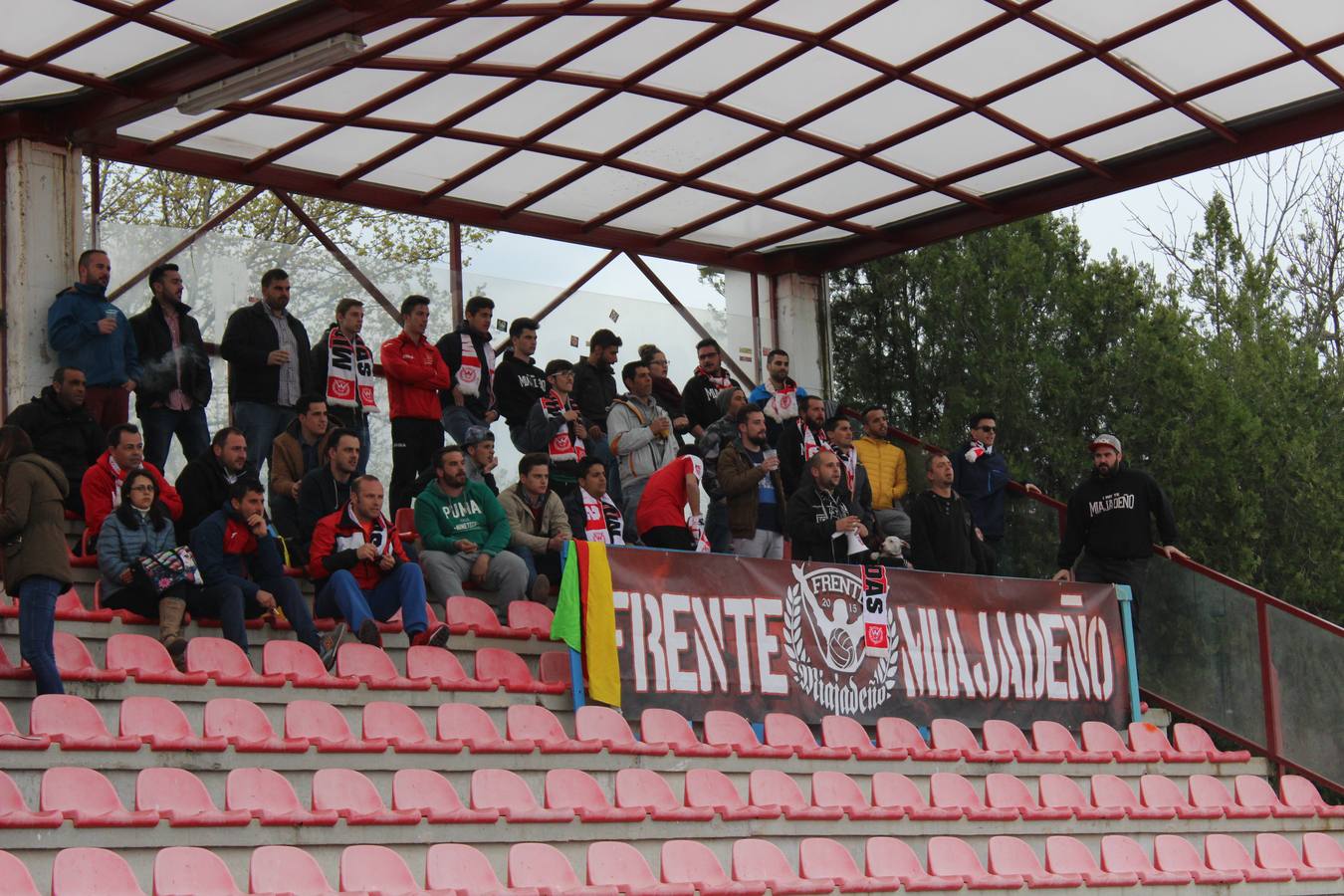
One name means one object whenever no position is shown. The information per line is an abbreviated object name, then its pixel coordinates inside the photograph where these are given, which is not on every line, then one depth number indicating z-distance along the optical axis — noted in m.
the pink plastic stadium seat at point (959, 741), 22.00
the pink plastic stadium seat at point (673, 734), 18.98
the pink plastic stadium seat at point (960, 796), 20.28
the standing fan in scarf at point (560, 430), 24.73
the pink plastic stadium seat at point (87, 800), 13.86
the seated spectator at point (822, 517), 23.89
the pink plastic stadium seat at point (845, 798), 18.97
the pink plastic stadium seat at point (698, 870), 15.68
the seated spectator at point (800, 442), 26.62
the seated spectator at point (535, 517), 22.34
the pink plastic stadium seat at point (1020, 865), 18.81
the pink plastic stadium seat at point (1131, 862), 19.97
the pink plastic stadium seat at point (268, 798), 14.76
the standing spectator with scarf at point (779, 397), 28.16
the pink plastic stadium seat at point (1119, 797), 21.87
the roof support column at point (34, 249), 23.62
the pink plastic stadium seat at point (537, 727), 18.17
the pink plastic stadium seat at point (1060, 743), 23.06
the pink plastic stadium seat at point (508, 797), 16.22
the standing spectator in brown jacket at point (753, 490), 24.44
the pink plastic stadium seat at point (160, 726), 15.66
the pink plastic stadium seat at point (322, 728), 16.57
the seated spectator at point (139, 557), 18.16
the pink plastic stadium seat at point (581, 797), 16.75
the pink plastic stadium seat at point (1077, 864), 19.33
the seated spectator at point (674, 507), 23.28
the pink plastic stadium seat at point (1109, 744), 23.52
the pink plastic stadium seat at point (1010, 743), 22.56
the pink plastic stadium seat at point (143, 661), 16.98
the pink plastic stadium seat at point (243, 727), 16.09
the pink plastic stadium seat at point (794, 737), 20.14
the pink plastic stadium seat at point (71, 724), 15.22
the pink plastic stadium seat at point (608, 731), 18.48
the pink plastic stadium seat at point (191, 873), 12.68
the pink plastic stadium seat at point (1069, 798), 21.34
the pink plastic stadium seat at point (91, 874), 12.30
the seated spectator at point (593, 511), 23.47
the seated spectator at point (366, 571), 19.31
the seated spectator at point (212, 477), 20.23
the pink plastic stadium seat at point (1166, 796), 22.47
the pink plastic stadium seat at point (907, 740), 21.39
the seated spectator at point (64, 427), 21.08
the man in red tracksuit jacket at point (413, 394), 24.19
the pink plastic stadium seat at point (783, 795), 18.37
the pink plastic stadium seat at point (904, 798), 19.61
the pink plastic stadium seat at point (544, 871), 14.72
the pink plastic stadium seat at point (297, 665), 17.89
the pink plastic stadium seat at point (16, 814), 13.47
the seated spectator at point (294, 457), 22.30
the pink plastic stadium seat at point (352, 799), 15.20
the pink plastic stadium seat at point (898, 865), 17.66
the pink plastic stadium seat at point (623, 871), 15.16
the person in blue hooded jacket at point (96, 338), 22.92
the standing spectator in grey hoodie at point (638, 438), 25.53
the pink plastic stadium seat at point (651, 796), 17.32
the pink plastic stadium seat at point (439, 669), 18.89
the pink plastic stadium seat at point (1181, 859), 20.56
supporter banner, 20.31
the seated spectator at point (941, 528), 25.27
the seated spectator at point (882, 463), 28.81
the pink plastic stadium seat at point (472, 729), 17.44
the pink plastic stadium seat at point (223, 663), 17.42
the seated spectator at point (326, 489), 21.27
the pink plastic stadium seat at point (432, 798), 15.75
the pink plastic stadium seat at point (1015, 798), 20.81
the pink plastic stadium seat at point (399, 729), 17.02
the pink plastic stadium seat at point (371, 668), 18.30
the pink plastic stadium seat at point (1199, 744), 24.44
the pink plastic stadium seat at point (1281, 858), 21.34
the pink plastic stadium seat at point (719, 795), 17.87
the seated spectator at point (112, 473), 19.50
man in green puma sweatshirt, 21.41
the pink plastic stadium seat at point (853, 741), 20.71
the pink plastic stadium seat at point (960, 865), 18.28
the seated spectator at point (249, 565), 18.73
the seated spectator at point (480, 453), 23.30
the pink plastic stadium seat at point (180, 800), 14.28
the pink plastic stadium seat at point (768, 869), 16.28
